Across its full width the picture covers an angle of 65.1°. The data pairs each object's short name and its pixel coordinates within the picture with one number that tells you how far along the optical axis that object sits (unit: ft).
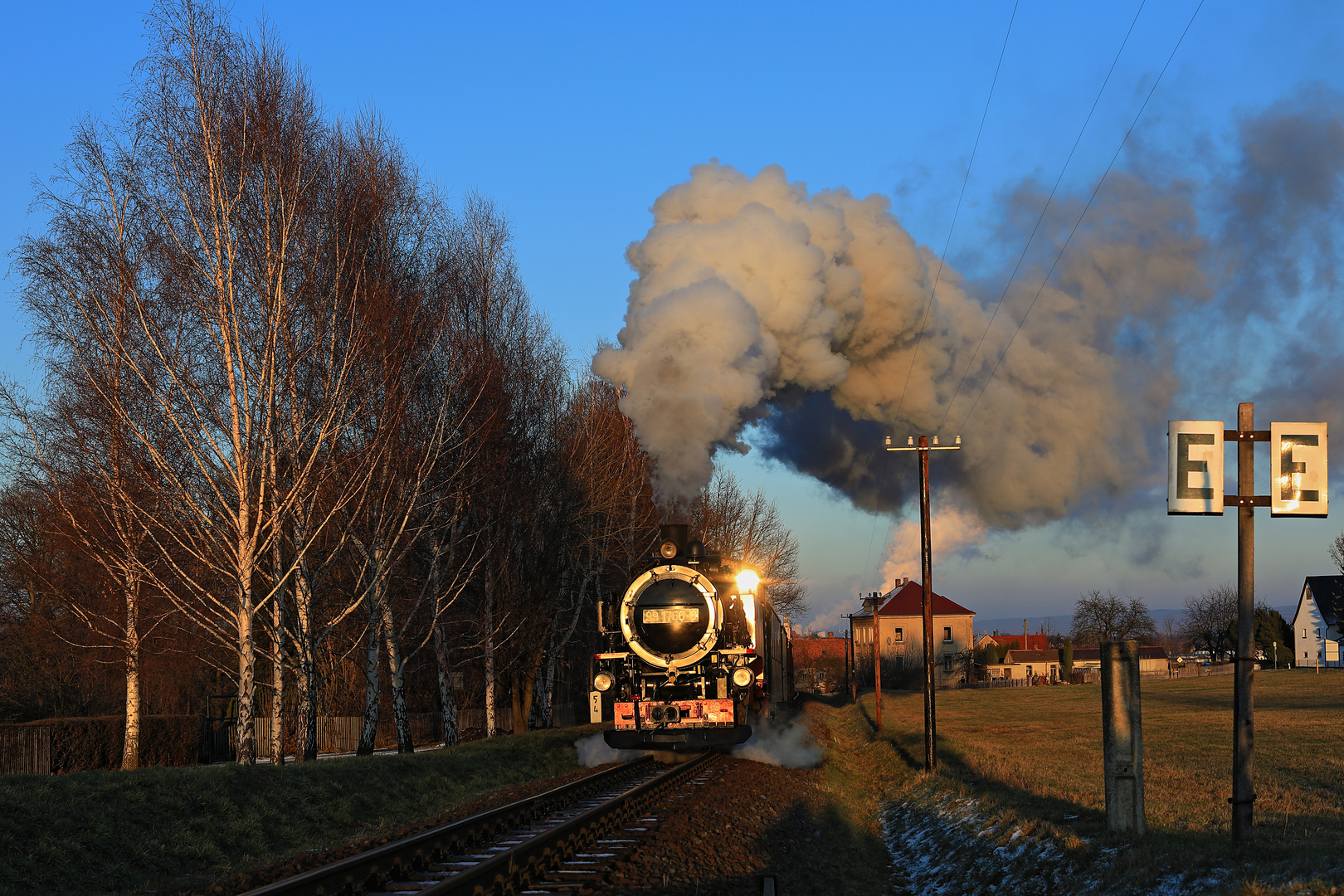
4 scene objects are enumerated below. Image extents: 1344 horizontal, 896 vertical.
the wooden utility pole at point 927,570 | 72.90
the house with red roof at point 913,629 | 312.09
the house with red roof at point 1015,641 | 374.63
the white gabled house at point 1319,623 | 296.92
